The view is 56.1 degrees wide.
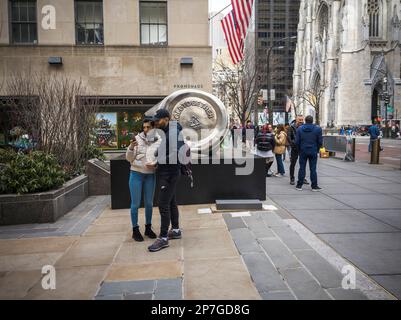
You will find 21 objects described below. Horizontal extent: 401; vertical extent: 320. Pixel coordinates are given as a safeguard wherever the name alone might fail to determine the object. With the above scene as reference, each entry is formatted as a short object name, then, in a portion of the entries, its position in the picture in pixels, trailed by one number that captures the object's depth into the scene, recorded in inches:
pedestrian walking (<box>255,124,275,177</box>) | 441.3
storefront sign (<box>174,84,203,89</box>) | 656.4
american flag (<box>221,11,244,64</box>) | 665.0
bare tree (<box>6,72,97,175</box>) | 362.6
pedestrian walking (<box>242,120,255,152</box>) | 827.8
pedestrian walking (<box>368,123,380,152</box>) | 735.7
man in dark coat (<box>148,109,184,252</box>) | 195.6
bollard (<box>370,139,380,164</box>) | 610.2
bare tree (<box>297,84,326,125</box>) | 2603.1
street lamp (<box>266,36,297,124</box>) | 927.2
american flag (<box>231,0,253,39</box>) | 587.5
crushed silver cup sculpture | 306.7
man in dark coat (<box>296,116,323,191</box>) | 367.9
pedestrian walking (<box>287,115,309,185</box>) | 411.8
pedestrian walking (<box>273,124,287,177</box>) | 473.4
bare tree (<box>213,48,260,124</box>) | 973.2
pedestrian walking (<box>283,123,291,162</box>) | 491.6
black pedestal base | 297.6
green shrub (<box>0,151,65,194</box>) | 259.8
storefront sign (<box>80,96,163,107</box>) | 650.8
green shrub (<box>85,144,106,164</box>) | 411.2
